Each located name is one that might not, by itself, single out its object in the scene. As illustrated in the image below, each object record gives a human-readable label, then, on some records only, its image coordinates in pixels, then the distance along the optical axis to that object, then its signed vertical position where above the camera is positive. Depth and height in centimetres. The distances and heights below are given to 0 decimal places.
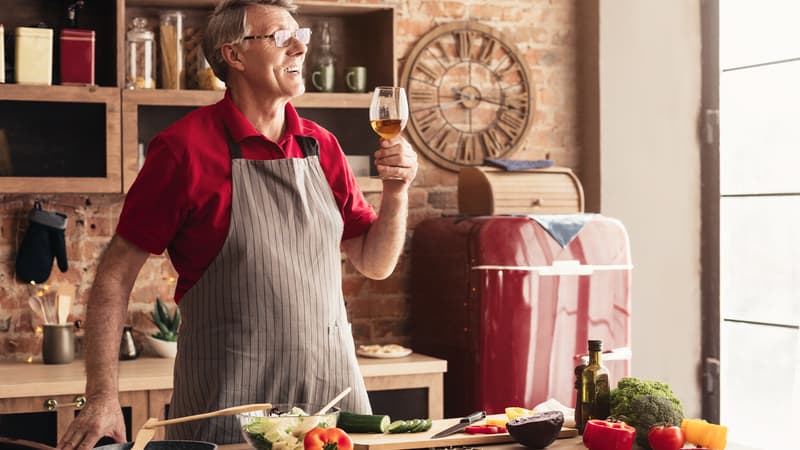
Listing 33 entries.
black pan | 172 -38
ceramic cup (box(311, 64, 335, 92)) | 440 +62
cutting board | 206 -45
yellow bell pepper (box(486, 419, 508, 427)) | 225 -44
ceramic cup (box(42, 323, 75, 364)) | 396 -47
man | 227 -4
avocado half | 207 -42
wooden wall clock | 474 +60
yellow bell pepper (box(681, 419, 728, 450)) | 199 -42
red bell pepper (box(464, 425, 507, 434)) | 219 -45
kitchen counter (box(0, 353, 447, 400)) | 355 -57
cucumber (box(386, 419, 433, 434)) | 217 -44
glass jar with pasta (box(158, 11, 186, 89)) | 412 +68
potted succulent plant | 414 -45
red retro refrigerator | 416 -34
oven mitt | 415 -9
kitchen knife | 217 -44
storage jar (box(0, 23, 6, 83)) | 391 +64
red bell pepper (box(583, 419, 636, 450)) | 199 -42
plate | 421 -54
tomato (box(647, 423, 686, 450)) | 199 -42
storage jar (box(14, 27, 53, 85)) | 391 +64
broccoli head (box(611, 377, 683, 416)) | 211 -36
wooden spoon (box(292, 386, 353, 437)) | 185 -37
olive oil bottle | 221 -36
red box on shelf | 398 +64
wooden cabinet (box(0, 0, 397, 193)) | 395 +42
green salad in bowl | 184 -38
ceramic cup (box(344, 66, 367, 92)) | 443 +62
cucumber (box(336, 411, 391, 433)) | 216 -43
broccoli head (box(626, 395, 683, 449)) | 206 -39
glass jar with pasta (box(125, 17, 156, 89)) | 407 +66
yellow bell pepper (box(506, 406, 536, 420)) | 229 -43
